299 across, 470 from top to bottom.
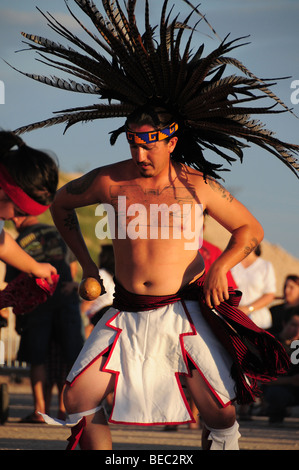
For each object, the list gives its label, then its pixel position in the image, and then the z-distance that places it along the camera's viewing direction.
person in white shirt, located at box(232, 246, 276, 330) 17.77
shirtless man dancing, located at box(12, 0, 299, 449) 8.99
